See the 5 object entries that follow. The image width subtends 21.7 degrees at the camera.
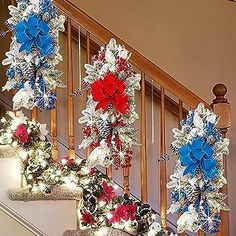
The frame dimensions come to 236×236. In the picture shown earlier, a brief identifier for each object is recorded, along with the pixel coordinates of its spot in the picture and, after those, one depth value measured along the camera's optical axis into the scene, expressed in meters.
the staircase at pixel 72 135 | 2.86
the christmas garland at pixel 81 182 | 2.79
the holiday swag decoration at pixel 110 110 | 2.44
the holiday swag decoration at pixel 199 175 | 2.31
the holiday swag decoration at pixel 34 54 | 2.61
